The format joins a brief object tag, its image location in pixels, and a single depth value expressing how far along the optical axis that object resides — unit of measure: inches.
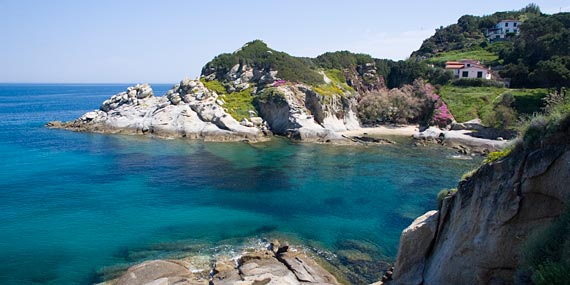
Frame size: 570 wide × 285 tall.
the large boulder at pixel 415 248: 682.2
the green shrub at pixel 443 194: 689.0
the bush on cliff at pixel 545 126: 488.7
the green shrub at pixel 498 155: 567.8
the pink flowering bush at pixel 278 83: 3223.9
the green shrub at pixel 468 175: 612.5
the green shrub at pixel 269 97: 2965.1
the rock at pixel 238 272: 862.5
